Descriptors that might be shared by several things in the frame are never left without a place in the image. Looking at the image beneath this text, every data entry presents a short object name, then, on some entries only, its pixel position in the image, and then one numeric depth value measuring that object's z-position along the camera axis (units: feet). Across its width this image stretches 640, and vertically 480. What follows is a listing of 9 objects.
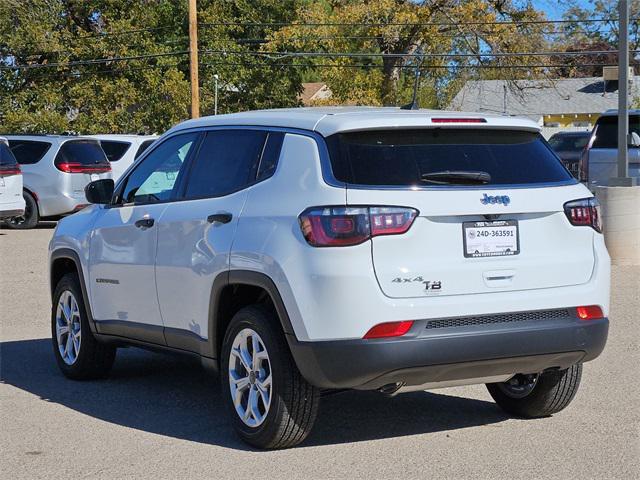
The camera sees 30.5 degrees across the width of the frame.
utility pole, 108.78
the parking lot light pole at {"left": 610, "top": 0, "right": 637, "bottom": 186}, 55.16
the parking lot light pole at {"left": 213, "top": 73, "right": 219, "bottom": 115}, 156.19
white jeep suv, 18.90
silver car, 63.91
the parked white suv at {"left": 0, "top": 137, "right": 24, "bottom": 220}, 70.64
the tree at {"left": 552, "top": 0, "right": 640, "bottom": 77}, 247.09
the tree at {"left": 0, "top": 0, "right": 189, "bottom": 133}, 166.09
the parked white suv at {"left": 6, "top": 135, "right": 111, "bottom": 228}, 81.76
